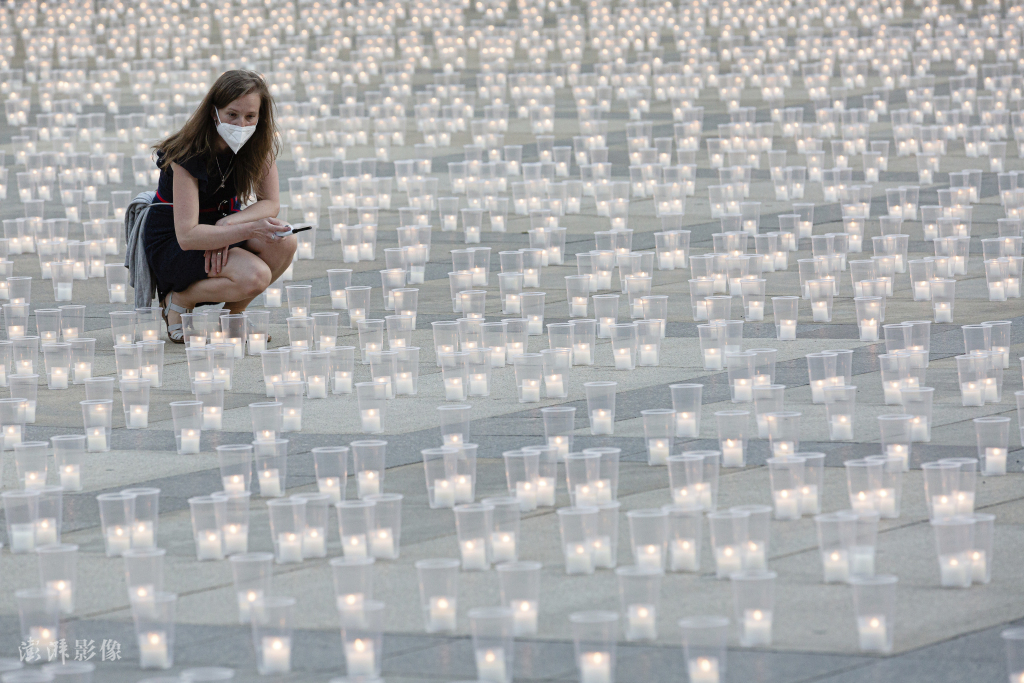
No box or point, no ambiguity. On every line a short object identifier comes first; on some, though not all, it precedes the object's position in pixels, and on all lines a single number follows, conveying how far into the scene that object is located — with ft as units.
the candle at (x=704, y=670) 30.41
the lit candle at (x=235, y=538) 39.29
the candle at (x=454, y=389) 54.33
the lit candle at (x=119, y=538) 39.32
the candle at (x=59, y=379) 57.70
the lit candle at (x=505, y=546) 37.92
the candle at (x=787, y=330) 61.02
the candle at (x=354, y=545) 38.12
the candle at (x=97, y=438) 49.58
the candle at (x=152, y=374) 57.40
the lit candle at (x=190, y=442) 48.69
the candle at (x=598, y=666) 30.72
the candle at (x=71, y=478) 45.37
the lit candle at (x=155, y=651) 32.89
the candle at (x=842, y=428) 47.80
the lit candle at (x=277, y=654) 32.12
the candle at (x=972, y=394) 51.40
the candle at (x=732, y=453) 45.50
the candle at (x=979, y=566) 36.00
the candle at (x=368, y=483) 42.92
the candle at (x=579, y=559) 37.20
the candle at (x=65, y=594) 35.74
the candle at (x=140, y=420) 52.39
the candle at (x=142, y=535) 39.37
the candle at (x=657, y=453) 46.19
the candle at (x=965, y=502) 39.47
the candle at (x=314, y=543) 38.89
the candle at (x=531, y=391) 53.57
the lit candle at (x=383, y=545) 38.63
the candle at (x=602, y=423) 49.35
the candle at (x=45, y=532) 40.29
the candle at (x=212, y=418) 51.55
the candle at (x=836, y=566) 36.28
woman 60.82
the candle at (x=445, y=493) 42.69
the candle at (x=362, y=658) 31.81
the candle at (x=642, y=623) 33.24
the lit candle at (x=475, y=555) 37.71
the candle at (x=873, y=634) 32.37
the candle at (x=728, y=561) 36.56
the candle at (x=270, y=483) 43.86
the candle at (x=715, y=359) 57.50
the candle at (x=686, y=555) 37.25
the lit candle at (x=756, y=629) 32.78
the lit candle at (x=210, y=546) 39.12
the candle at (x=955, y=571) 35.67
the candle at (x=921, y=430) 47.72
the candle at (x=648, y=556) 36.36
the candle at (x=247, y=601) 34.42
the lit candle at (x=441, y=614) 34.03
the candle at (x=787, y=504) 40.62
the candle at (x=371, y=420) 50.48
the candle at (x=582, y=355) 58.72
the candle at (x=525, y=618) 33.83
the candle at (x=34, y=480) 44.40
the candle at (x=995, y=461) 44.02
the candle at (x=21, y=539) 40.06
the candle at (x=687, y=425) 48.43
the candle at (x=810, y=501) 41.06
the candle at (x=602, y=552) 37.42
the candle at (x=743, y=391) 52.24
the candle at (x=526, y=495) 42.18
